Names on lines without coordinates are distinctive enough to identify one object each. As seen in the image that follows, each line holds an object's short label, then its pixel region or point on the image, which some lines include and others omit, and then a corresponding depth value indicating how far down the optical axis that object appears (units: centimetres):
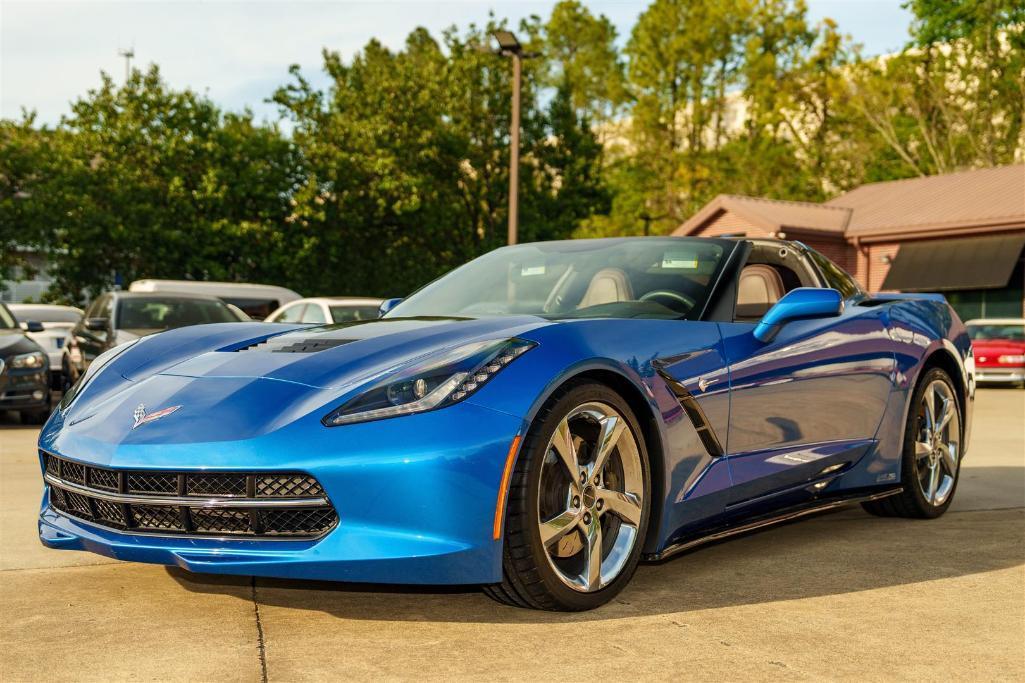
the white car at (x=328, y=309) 1568
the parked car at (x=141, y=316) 1373
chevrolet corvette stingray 365
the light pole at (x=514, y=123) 1958
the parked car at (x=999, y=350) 2458
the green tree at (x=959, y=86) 4331
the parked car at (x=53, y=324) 1728
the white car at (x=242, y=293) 2025
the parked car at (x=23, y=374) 1172
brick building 3131
